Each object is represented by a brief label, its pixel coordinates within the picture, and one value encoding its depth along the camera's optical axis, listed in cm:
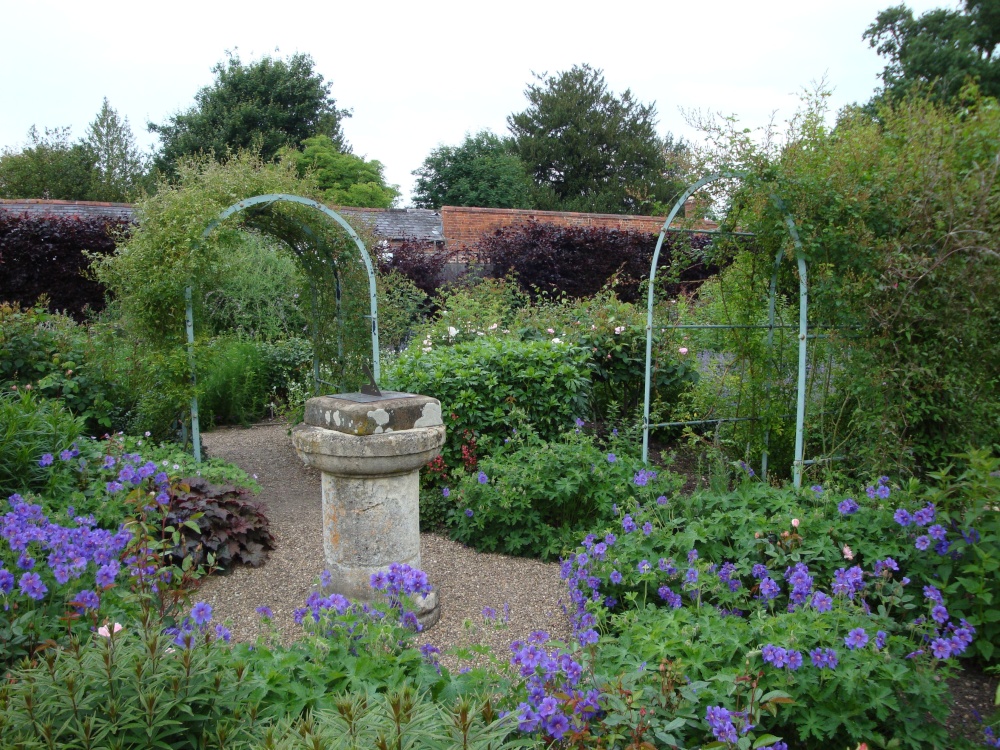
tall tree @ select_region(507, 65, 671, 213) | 3075
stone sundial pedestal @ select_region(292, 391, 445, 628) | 332
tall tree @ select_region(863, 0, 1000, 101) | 1967
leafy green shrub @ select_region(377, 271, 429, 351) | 762
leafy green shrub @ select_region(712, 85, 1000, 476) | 386
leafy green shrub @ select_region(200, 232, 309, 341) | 1006
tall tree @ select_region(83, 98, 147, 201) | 2870
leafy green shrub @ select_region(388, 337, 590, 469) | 529
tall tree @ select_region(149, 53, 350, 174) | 2353
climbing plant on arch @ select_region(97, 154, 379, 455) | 534
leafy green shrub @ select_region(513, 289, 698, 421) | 647
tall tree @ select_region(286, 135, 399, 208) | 2081
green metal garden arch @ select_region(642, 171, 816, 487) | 430
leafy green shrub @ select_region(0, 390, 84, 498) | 387
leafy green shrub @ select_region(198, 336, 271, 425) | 833
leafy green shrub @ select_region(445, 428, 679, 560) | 425
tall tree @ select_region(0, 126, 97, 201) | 2641
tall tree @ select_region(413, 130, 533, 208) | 2622
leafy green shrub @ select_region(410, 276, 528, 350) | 712
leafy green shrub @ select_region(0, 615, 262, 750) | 157
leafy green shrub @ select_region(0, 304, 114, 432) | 564
